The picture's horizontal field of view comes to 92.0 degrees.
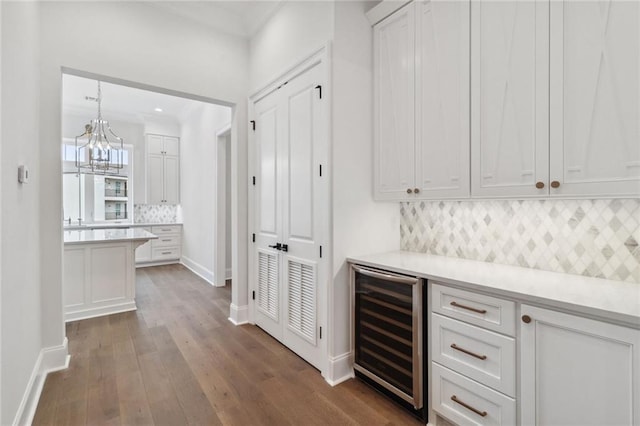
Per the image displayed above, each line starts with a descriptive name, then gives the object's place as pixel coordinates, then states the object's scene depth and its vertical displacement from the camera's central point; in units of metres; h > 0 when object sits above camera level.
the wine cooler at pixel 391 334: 1.83 -0.80
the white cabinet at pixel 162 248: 6.50 -0.76
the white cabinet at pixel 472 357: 1.48 -0.76
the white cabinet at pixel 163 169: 6.68 +0.95
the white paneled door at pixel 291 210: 2.44 +0.02
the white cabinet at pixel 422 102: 1.89 +0.74
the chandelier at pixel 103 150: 4.62 +1.20
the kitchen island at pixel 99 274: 3.55 -0.74
